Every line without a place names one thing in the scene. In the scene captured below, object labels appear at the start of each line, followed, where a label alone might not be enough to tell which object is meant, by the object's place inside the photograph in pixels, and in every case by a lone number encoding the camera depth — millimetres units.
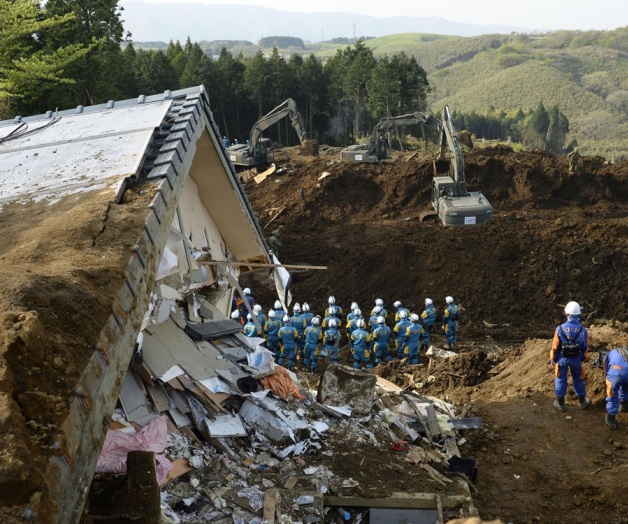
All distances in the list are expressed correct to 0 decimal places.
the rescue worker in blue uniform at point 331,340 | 15172
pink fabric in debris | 5406
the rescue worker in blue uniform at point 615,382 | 9501
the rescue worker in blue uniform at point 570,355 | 10125
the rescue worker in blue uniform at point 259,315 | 15297
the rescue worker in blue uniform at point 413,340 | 14844
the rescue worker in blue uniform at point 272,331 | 15344
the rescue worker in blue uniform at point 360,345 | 14781
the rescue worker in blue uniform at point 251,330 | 13625
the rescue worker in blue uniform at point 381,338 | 15080
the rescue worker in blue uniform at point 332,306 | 15586
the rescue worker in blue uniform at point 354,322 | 15125
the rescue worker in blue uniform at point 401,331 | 15055
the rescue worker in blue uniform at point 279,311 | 15414
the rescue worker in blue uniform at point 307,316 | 15500
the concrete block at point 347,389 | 8828
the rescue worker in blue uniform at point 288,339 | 14891
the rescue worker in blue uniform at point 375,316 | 15303
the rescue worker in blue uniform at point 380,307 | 15367
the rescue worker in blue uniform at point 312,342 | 14867
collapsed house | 3375
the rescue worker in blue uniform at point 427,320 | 16047
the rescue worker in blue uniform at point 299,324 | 15312
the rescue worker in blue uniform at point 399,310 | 15455
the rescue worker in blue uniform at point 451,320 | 16016
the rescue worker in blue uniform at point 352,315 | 15375
